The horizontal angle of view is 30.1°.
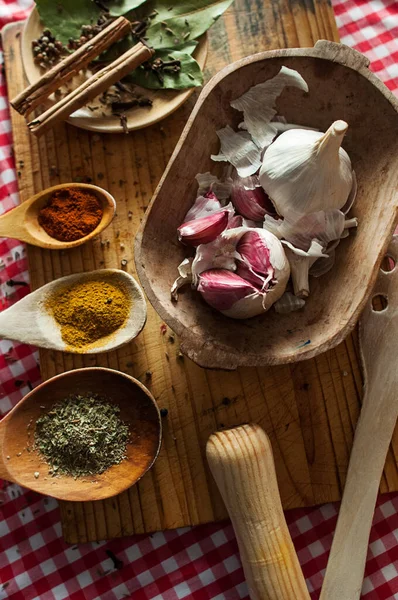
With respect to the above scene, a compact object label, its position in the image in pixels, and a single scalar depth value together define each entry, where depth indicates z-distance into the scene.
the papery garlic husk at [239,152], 0.40
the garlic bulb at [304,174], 0.37
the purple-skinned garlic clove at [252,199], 0.40
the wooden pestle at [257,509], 0.38
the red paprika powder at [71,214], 0.42
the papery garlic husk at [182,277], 0.39
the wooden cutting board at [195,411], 0.42
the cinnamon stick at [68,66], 0.42
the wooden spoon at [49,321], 0.41
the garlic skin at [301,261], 0.38
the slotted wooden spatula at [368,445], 0.40
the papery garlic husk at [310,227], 0.39
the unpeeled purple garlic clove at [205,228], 0.38
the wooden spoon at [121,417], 0.40
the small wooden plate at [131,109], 0.43
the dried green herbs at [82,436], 0.41
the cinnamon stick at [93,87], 0.42
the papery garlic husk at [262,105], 0.40
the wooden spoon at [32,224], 0.42
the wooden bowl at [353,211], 0.37
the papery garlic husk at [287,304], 0.39
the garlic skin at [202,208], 0.39
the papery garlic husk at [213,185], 0.40
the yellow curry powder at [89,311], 0.41
